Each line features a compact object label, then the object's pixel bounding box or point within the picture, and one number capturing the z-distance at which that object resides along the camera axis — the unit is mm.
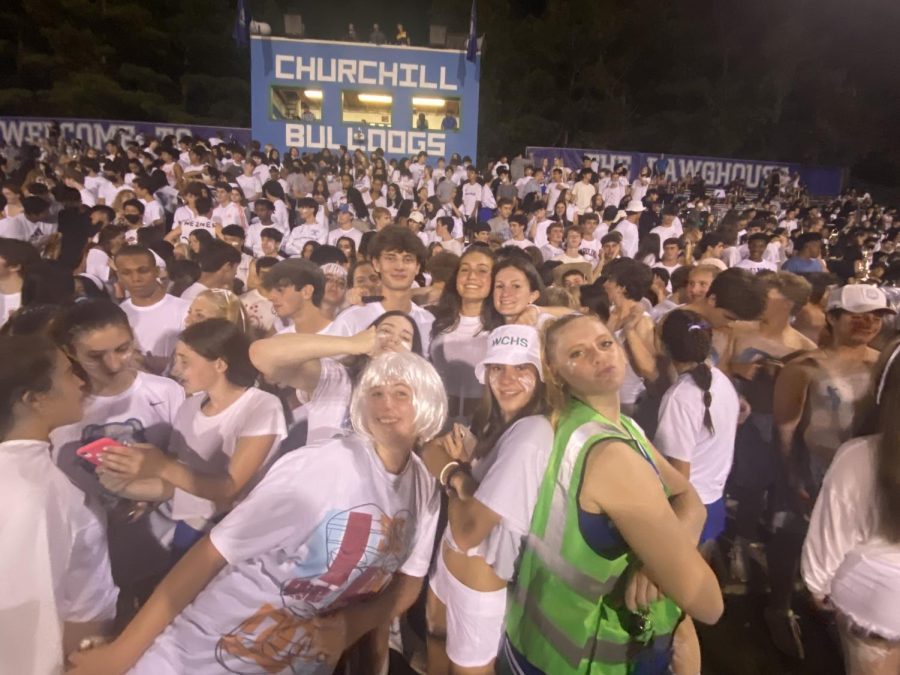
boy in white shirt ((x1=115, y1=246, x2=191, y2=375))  2480
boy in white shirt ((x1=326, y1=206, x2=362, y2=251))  6586
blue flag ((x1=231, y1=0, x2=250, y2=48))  13492
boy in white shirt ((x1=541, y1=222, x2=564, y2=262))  6250
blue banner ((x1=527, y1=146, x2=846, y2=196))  15906
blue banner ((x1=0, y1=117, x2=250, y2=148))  14656
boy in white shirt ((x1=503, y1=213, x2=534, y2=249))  7111
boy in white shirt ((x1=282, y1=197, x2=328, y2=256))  6500
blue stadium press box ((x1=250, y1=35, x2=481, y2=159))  13844
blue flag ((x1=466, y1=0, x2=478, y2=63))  13602
